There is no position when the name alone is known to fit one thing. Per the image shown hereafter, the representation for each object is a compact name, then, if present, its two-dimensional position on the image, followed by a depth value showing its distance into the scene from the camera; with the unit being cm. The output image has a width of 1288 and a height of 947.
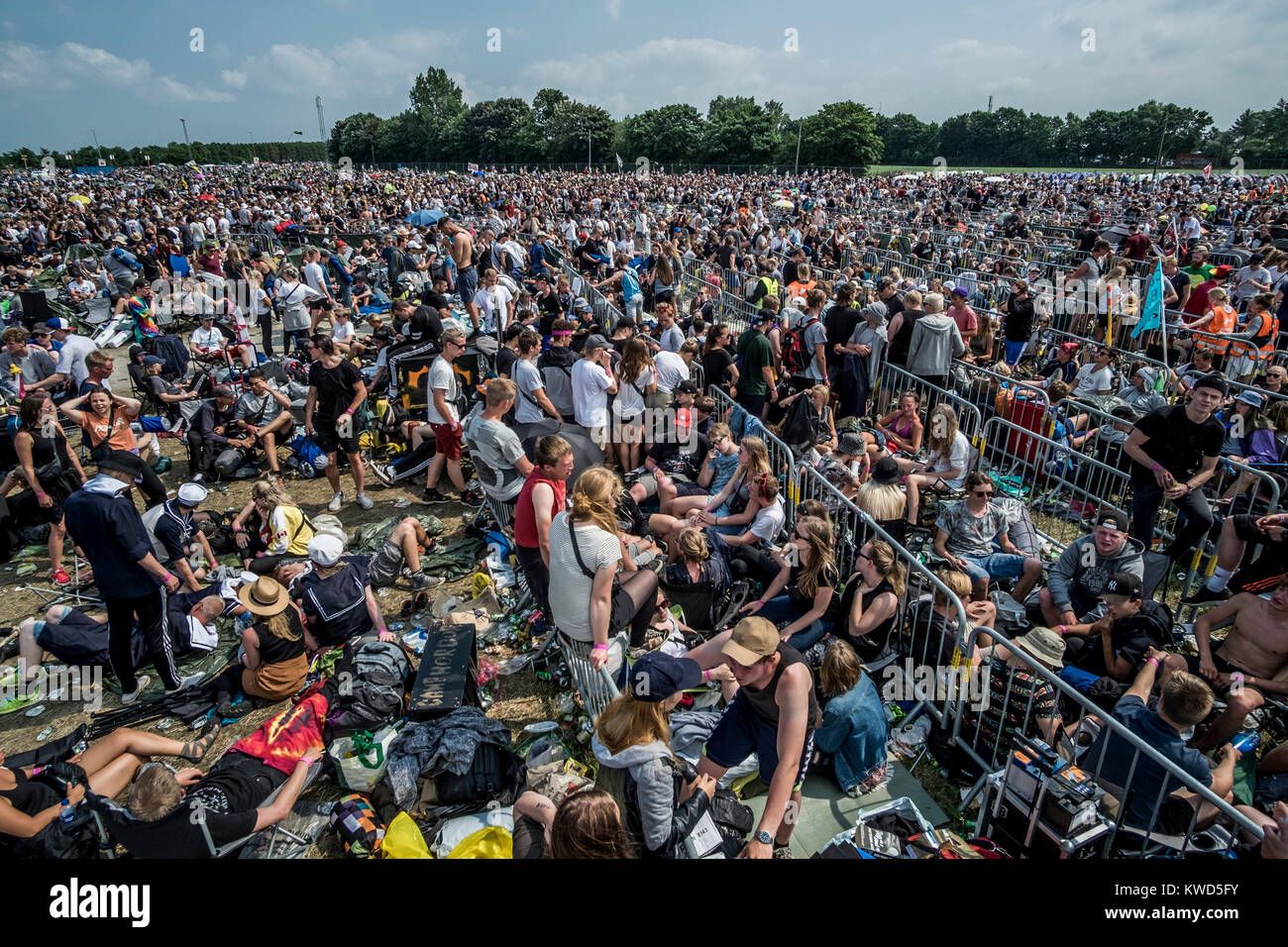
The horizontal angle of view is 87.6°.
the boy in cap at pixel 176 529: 539
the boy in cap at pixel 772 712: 305
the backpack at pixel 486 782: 388
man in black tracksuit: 444
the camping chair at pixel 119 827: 338
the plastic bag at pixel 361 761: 410
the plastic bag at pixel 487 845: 352
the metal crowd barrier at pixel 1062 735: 326
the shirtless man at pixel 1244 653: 419
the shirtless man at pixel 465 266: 1223
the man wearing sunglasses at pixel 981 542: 552
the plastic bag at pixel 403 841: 361
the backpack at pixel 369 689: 433
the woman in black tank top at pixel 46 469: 650
